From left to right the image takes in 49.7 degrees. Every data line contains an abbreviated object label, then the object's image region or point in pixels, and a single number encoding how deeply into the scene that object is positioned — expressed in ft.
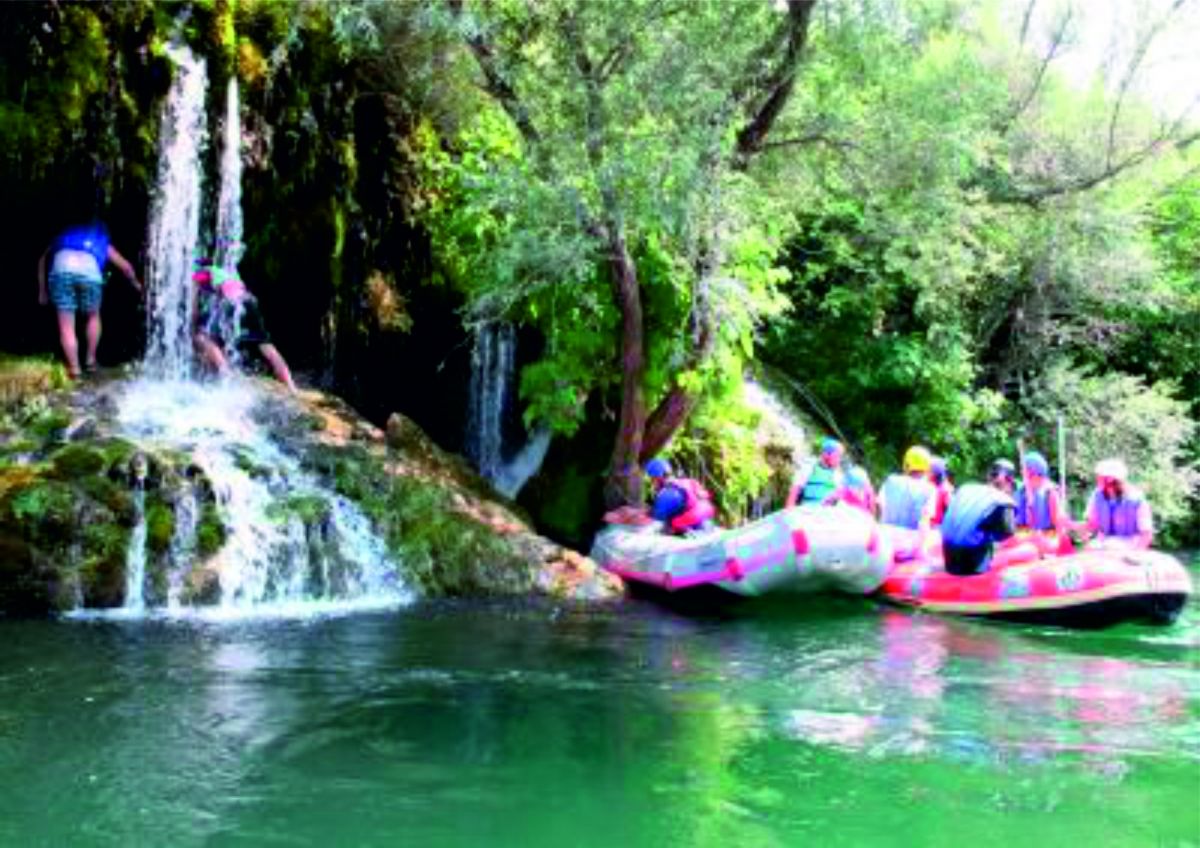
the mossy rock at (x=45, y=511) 30.99
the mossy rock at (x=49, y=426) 34.53
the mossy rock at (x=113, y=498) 31.96
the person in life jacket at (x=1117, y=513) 36.45
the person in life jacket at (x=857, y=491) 42.63
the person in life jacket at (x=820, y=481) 41.55
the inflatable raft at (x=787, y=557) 35.70
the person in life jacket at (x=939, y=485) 45.83
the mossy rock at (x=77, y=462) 32.45
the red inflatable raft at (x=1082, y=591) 33.27
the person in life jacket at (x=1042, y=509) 38.78
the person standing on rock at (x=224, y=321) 40.40
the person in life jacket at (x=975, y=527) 35.78
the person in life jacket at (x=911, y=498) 41.36
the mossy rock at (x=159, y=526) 31.99
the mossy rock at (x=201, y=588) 31.71
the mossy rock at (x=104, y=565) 30.83
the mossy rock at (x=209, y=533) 32.50
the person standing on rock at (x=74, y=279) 38.40
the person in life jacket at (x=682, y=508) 40.91
